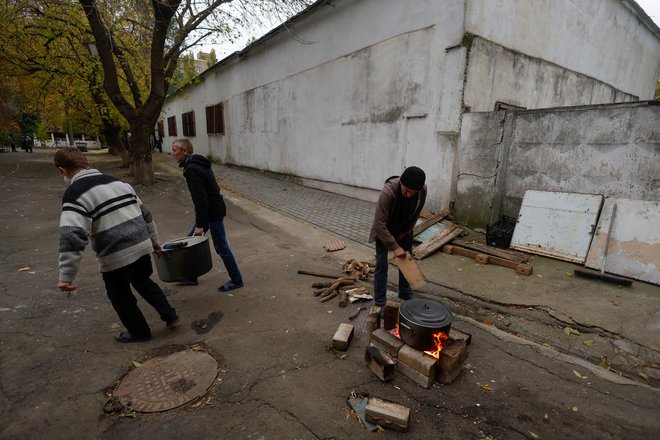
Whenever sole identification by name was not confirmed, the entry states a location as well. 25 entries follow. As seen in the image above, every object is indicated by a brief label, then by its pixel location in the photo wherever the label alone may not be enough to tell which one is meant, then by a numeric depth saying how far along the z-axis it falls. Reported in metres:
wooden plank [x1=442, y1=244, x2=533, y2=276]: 4.95
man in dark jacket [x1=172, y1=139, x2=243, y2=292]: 3.94
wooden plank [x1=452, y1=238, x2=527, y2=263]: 5.32
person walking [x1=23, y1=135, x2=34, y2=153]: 32.75
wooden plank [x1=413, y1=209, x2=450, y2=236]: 6.54
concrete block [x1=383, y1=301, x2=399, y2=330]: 3.21
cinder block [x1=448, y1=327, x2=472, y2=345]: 2.90
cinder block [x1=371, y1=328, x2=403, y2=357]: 2.87
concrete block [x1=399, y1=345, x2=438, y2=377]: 2.65
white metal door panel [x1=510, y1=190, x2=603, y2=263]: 5.22
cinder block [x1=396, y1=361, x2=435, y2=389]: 2.67
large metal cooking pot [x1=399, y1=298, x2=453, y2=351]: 2.71
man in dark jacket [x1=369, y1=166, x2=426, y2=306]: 3.30
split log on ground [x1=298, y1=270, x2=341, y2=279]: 4.91
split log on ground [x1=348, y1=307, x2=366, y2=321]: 3.80
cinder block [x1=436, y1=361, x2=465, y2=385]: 2.71
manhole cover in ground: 2.54
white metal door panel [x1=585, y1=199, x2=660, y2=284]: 4.61
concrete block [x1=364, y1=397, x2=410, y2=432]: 2.26
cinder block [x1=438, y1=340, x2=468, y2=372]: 2.68
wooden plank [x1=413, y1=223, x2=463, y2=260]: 5.71
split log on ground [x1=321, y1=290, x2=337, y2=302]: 4.20
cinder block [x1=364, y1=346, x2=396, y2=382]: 2.72
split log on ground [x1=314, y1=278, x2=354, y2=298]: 4.35
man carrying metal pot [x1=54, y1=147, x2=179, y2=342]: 2.68
